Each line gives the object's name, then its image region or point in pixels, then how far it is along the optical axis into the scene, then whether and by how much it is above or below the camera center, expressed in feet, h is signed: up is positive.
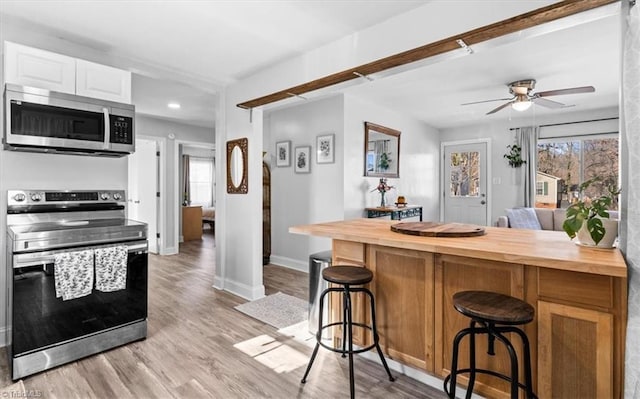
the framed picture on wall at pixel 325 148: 15.37 +2.28
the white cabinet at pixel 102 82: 8.61 +3.02
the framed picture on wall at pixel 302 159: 16.29 +1.87
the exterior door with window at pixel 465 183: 22.66 +1.06
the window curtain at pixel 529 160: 20.51 +2.36
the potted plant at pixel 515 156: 20.99 +2.65
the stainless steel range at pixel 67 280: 7.01 -1.88
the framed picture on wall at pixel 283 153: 17.25 +2.29
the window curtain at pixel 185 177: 30.27 +1.77
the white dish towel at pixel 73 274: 7.28 -1.70
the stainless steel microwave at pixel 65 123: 7.53 +1.76
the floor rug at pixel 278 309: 10.25 -3.68
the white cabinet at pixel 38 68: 7.64 +3.01
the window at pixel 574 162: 18.75 +2.17
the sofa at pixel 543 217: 17.54 -0.96
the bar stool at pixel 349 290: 6.56 -1.86
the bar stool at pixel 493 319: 4.71 -1.70
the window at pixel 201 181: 31.83 +1.55
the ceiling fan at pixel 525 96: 13.23 +4.05
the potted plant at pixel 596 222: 5.37 -0.37
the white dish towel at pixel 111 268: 7.80 -1.68
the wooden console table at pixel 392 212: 15.76 -0.66
